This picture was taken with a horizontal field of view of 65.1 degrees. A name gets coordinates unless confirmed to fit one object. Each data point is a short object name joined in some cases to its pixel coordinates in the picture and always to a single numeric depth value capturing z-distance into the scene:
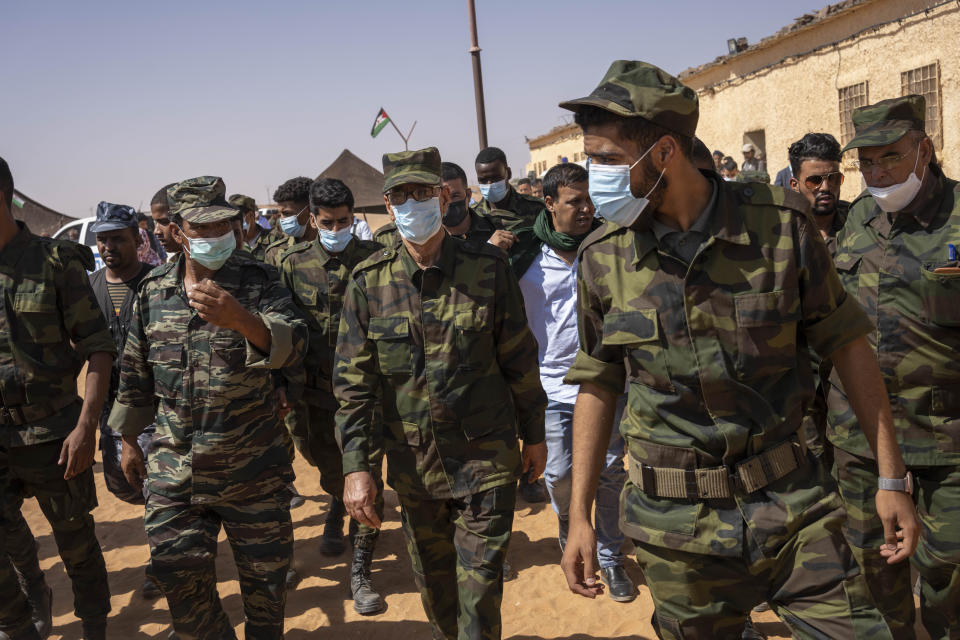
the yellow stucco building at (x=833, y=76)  12.54
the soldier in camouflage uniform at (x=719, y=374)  2.19
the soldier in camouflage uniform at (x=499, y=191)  7.04
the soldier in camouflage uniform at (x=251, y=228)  8.66
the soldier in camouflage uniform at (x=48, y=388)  3.95
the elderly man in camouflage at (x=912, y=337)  3.22
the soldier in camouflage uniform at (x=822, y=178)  4.36
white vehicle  14.77
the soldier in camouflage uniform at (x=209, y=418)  3.44
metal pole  11.43
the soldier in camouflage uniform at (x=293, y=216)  6.28
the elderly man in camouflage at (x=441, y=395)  3.30
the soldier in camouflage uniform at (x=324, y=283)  5.22
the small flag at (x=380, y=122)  17.14
